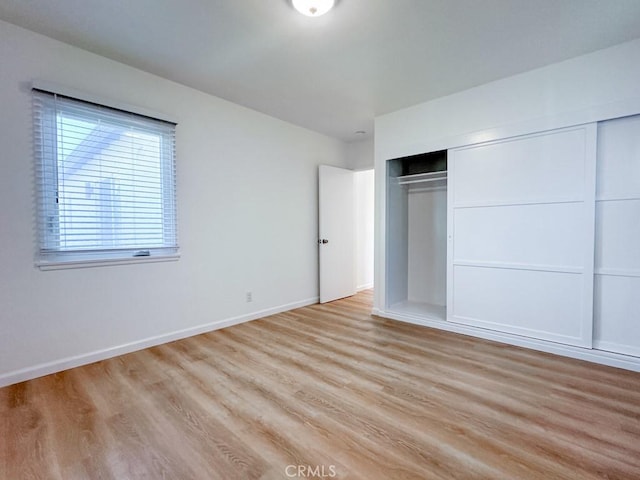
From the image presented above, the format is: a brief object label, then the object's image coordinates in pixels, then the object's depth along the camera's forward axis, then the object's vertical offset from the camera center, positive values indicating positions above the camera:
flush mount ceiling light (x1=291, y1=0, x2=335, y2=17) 1.93 +1.50
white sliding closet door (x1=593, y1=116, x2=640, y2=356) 2.42 -0.05
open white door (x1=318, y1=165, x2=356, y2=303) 4.64 -0.01
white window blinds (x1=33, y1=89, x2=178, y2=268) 2.36 +0.44
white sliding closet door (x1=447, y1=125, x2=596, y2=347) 2.62 -0.02
